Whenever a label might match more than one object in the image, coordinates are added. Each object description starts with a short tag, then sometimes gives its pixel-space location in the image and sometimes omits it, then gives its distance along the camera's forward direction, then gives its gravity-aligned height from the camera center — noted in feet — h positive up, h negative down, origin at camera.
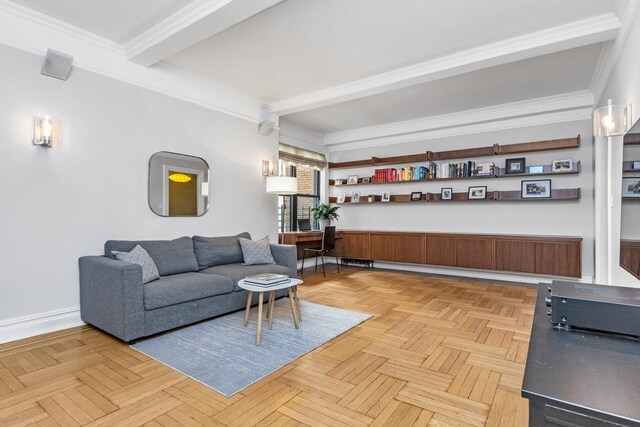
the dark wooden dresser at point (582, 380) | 2.26 -1.31
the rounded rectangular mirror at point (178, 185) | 12.05 +1.15
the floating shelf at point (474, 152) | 15.42 +3.36
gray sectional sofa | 8.55 -2.05
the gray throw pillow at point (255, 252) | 12.96 -1.46
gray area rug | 7.12 -3.35
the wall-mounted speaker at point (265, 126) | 15.93 +4.26
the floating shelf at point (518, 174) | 15.26 +2.05
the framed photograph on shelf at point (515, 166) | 16.44 +2.51
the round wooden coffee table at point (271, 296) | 8.88 -2.45
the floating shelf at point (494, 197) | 15.25 +1.00
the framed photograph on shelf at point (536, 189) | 15.85 +1.32
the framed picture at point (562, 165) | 15.26 +2.35
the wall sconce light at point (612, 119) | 7.80 +2.32
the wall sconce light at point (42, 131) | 9.23 +2.30
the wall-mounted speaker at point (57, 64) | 9.35 +4.27
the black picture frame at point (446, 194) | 18.43 +1.21
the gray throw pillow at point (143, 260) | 9.59 -1.35
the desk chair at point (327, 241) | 18.58 -1.45
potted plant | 21.01 +0.20
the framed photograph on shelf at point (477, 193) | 17.39 +1.21
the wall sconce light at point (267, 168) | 16.25 +2.32
